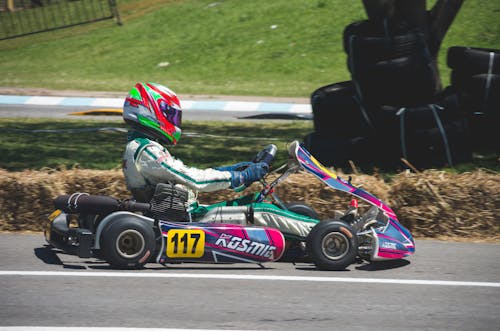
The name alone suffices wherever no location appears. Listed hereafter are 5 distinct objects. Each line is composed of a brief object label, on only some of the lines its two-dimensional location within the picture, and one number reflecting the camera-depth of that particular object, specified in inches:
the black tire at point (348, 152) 680.4
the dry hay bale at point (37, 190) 547.8
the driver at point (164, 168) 451.2
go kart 436.5
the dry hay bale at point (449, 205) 550.3
